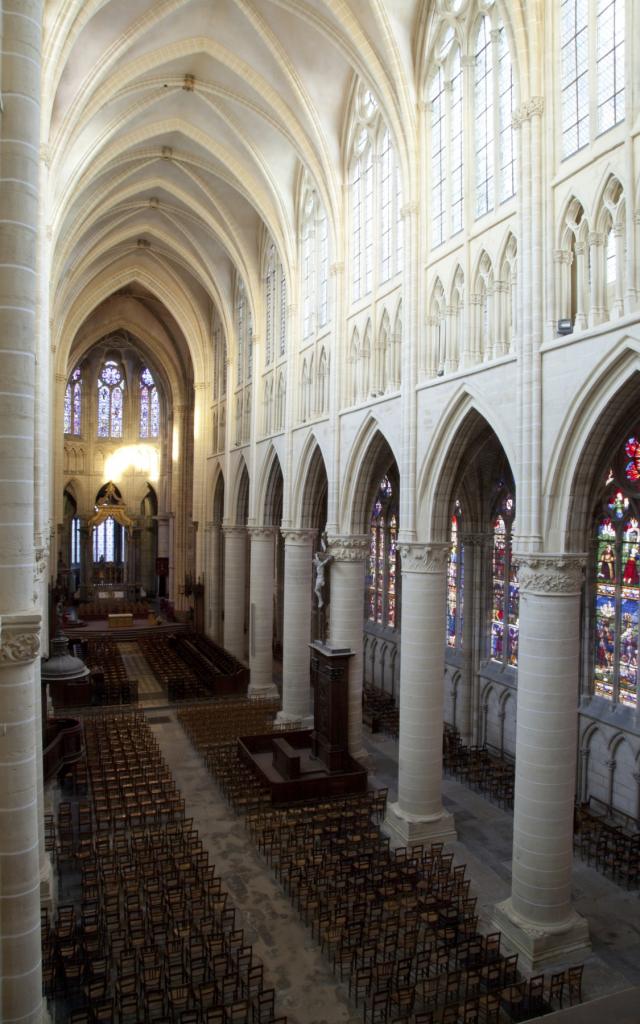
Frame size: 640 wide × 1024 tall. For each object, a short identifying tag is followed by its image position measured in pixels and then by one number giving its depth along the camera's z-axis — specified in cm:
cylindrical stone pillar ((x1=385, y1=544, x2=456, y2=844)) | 1691
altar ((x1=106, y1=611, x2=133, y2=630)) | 4375
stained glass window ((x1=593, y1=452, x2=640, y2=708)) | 1788
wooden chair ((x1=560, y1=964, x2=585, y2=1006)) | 1089
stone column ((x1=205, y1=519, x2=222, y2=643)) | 4016
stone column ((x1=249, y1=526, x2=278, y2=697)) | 2994
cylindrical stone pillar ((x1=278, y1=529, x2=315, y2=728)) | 2544
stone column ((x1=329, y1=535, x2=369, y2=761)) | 2159
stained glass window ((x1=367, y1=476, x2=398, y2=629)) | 2974
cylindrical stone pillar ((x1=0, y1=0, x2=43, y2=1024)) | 743
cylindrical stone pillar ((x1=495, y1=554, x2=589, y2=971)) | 1262
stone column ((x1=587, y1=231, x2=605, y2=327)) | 1187
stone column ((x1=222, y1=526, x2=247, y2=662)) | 3462
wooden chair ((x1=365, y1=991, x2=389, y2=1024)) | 1049
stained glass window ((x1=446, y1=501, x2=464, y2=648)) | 2466
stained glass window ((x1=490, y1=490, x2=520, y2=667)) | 2250
